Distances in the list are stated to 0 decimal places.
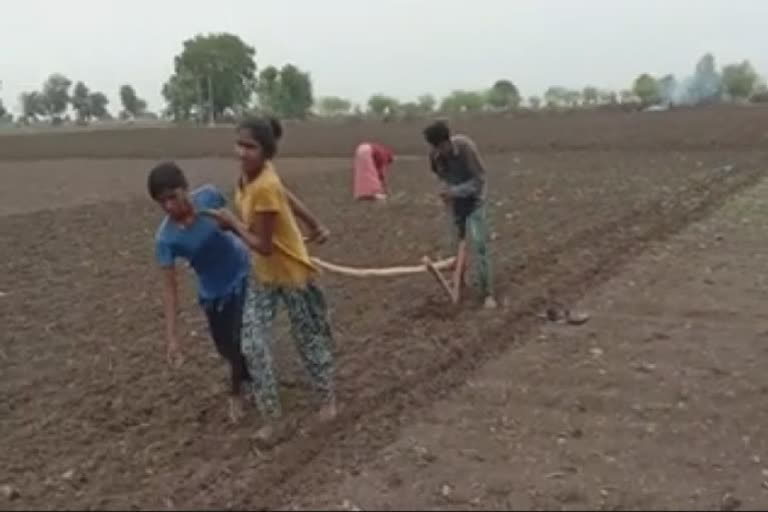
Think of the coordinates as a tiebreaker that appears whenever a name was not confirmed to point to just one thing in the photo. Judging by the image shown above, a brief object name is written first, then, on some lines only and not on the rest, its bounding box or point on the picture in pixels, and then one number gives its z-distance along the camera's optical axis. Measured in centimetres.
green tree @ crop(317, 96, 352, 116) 10712
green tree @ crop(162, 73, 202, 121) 9875
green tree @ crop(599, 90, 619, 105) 7709
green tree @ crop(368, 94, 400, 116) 10556
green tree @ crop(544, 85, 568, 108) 9200
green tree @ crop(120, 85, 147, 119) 12825
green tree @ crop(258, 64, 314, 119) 9344
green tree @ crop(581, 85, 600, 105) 9200
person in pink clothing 1758
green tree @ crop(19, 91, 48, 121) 12338
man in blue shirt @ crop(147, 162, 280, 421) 562
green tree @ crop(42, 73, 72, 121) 12250
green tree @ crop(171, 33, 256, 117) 9794
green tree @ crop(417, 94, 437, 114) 10099
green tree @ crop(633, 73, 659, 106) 9104
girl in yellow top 550
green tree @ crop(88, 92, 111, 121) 12488
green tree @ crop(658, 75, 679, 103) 8612
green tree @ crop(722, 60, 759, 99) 9806
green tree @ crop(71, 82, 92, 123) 12288
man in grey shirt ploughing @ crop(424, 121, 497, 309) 864
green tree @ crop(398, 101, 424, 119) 7330
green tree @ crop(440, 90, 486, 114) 10694
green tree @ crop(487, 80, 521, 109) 10775
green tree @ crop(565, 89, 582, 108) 9586
